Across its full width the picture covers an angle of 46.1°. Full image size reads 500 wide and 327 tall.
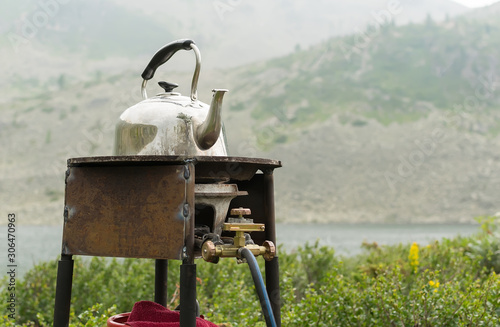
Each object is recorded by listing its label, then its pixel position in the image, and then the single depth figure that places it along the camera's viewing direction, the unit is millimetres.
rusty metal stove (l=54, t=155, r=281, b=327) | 2721
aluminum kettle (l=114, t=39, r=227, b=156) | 3018
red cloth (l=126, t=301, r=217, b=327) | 3104
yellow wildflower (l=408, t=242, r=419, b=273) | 6043
